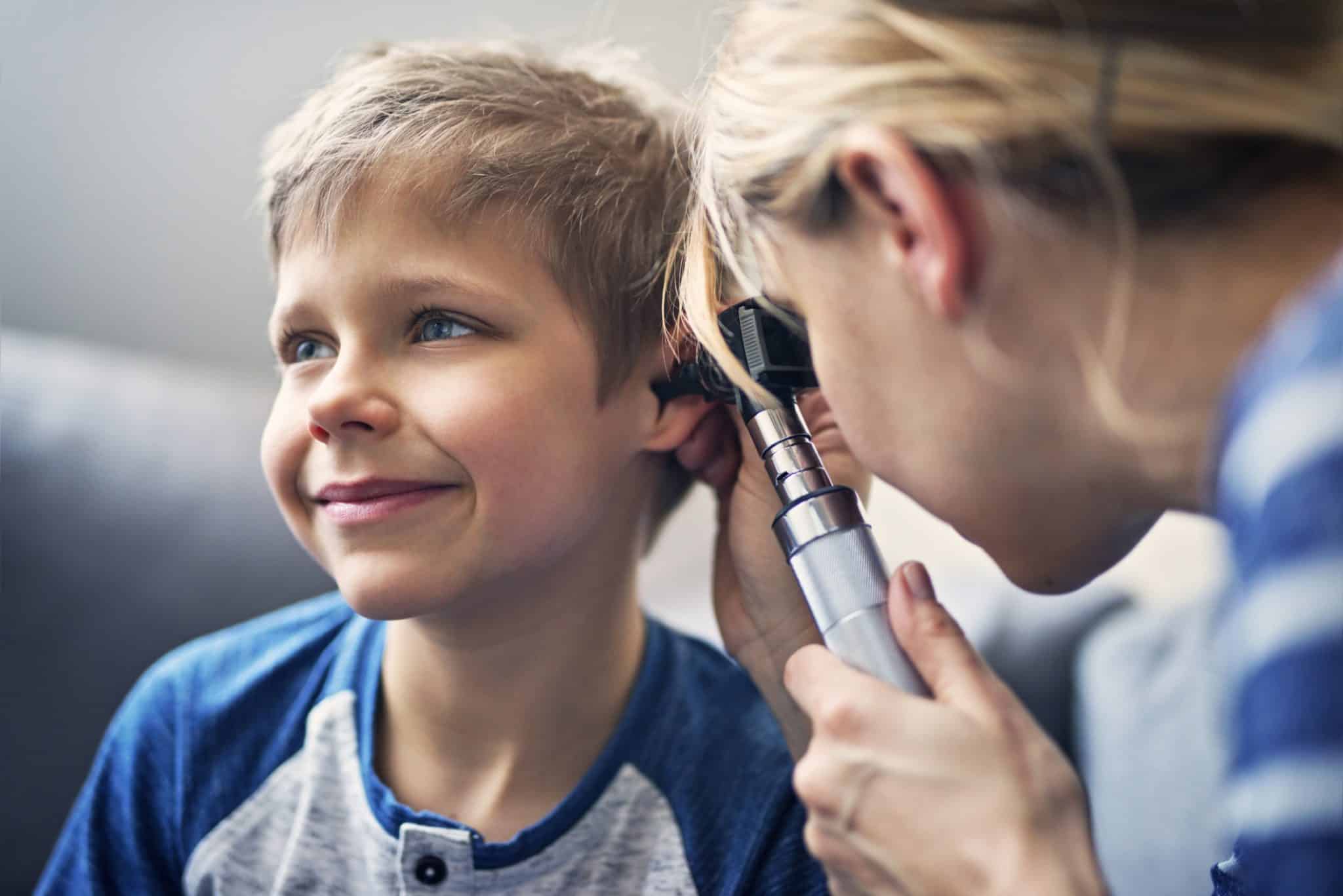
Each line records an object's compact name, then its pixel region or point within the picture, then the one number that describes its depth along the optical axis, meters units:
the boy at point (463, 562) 0.70
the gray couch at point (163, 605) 0.88
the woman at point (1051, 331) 0.39
